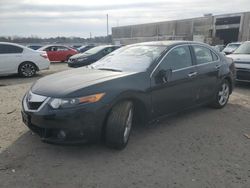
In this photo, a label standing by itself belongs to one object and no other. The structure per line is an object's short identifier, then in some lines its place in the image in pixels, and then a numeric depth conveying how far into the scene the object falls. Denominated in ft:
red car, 46.16
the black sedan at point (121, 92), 8.12
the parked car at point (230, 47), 40.31
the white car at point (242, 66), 19.39
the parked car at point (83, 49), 60.84
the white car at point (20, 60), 24.47
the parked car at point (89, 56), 32.96
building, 91.45
